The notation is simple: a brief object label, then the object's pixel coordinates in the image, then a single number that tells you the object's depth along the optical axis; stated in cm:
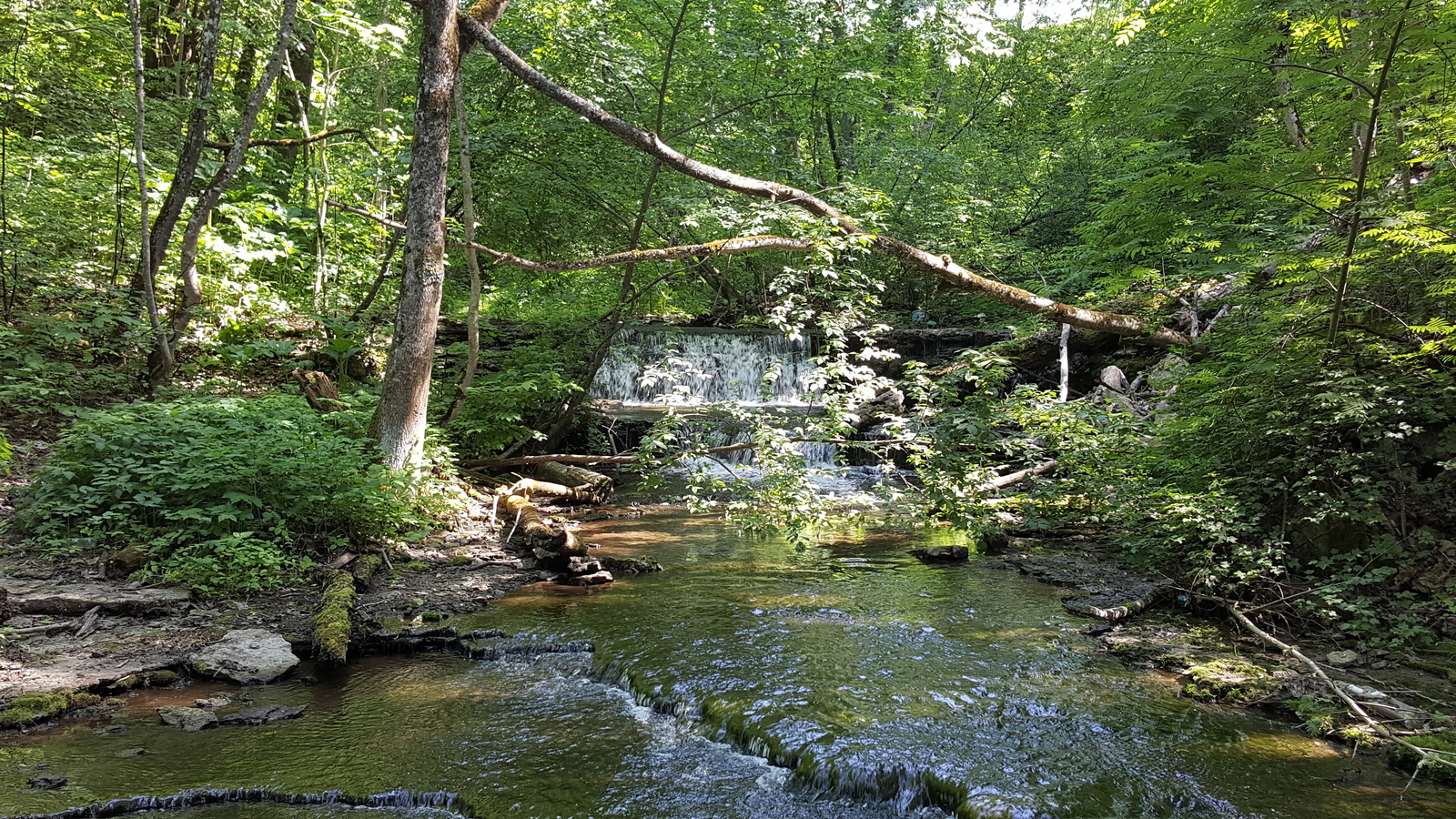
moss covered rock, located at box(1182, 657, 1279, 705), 436
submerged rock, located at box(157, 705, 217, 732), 391
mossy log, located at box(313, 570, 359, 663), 484
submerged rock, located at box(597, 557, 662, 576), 718
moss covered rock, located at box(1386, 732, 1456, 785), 346
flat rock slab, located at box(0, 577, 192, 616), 490
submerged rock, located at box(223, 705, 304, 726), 401
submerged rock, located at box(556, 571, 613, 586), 676
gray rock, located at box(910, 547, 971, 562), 761
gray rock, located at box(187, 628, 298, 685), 451
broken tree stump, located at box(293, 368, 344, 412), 878
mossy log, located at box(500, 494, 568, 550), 727
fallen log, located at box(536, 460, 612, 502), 1035
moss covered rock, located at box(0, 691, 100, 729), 377
